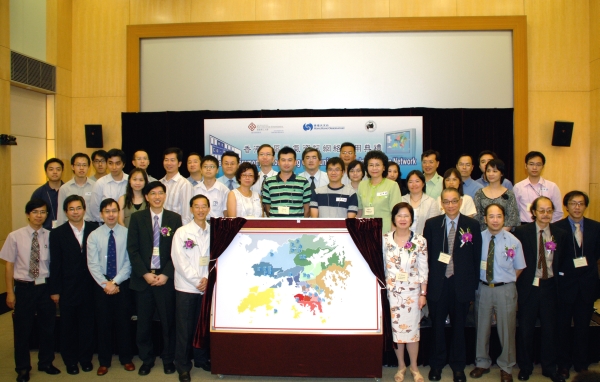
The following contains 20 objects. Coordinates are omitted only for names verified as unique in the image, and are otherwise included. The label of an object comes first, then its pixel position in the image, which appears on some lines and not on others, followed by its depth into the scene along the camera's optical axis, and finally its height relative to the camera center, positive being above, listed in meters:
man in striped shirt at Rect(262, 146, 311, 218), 4.03 +0.03
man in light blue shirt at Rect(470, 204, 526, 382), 3.49 -0.71
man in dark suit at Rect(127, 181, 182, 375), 3.64 -0.62
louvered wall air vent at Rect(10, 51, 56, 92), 6.14 +1.83
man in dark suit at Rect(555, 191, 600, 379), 3.62 -0.75
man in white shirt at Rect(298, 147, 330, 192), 4.79 +0.29
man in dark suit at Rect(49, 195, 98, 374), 3.67 -0.75
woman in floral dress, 3.41 -0.64
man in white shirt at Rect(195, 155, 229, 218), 4.61 +0.07
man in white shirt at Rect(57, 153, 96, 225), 4.83 +0.12
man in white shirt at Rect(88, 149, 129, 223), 4.72 +0.10
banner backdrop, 6.92 +0.94
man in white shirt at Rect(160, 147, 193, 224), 4.62 +0.06
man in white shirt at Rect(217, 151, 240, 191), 4.72 +0.32
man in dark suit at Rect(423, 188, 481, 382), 3.46 -0.63
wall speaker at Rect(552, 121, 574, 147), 6.84 +0.95
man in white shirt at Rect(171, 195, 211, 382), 3.56 -0.62
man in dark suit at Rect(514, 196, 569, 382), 3.54 -0.73
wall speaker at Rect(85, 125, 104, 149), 7.26 +0.99
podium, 3.40 -0.86
